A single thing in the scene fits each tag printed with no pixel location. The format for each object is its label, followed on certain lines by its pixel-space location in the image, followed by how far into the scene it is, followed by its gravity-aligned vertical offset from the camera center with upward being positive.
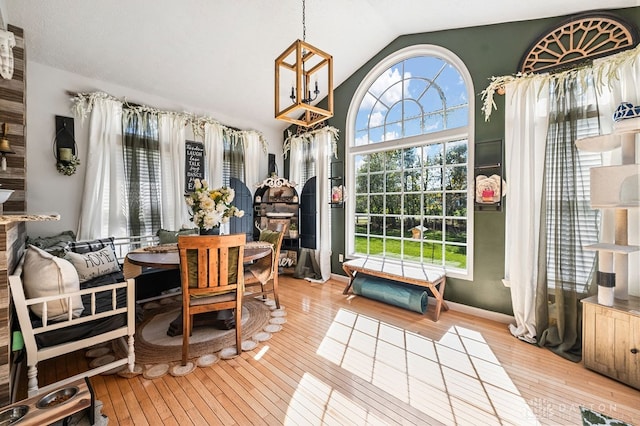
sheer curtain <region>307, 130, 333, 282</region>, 4.15 +0.09
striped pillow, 2.76 -0.37
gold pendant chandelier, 1.88 +1.06
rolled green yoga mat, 2.87 -0.98
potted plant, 4.42 -0.33
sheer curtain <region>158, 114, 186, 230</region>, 3.59 +0.63
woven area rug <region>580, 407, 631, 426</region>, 1.45 -1.21
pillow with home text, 2.51 -0.53
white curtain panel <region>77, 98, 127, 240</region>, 3.02 +0.42
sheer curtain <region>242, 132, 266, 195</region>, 4.44 +0.94
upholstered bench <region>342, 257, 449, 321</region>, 2.75 -0.74
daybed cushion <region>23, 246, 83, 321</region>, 1.53 -0.42
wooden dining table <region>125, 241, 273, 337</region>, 2.11 -0.43
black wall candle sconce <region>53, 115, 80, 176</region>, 2.87 +0.74
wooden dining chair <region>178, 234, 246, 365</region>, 1.95 -0.51
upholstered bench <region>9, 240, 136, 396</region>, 1.43 -0.65
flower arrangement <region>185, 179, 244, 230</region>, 2.53 +0.06
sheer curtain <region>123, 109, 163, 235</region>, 3.31 +0.54
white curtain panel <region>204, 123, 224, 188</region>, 4.01 +0.92
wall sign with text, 3.84 +0.74
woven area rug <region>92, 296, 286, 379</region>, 1.96 -1.17
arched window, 3.00 +0.66
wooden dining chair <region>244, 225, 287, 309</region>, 2.72 -0.67
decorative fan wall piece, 2.10 +1.47
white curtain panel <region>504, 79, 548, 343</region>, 2.37 +0.20
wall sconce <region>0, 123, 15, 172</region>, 2.04 +0.52
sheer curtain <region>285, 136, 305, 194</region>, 4.59 +0.92
